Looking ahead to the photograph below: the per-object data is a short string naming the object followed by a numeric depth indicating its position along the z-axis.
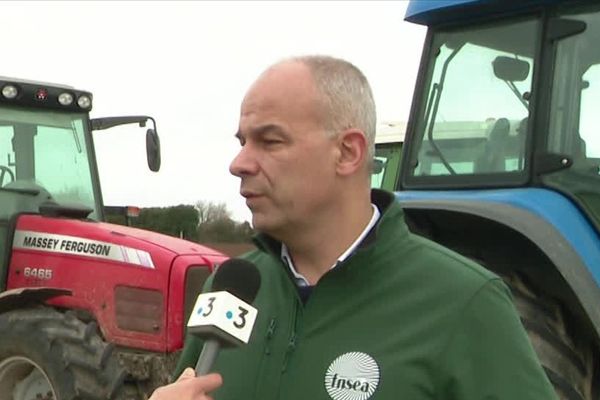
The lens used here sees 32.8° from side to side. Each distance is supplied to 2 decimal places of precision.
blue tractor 3.63
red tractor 5.66
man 1.79
